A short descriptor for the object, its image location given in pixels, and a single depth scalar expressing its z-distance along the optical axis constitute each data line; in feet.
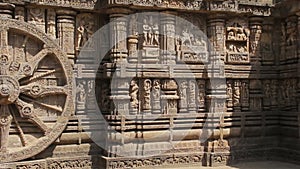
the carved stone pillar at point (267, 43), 38.55
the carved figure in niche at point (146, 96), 33.73
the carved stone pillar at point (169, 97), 34.53
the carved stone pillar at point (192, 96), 35.58
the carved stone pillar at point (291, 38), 36.60
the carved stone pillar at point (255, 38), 38.04
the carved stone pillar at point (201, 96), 36.14
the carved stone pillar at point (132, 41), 33.81
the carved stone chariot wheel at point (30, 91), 30.22
